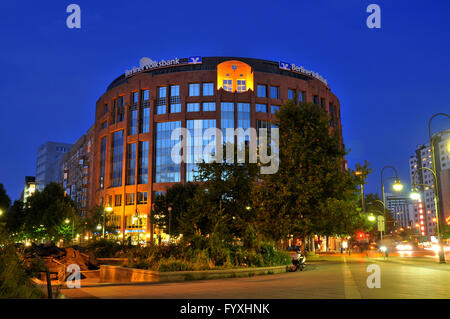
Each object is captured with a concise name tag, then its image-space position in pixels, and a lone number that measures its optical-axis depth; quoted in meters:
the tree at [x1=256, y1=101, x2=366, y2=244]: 24.31
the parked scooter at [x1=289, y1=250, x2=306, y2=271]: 20.44
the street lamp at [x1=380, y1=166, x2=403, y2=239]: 32.22
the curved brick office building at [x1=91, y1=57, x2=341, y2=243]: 79.50
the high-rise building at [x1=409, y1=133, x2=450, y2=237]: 150.88
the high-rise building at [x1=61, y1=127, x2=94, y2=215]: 110.00
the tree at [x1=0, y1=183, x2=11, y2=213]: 60.41
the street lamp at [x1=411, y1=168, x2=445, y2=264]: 25.90
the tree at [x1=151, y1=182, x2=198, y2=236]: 61.87
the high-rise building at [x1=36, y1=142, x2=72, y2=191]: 196.12
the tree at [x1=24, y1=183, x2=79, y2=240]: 62.56
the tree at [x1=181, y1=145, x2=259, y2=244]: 28.08
